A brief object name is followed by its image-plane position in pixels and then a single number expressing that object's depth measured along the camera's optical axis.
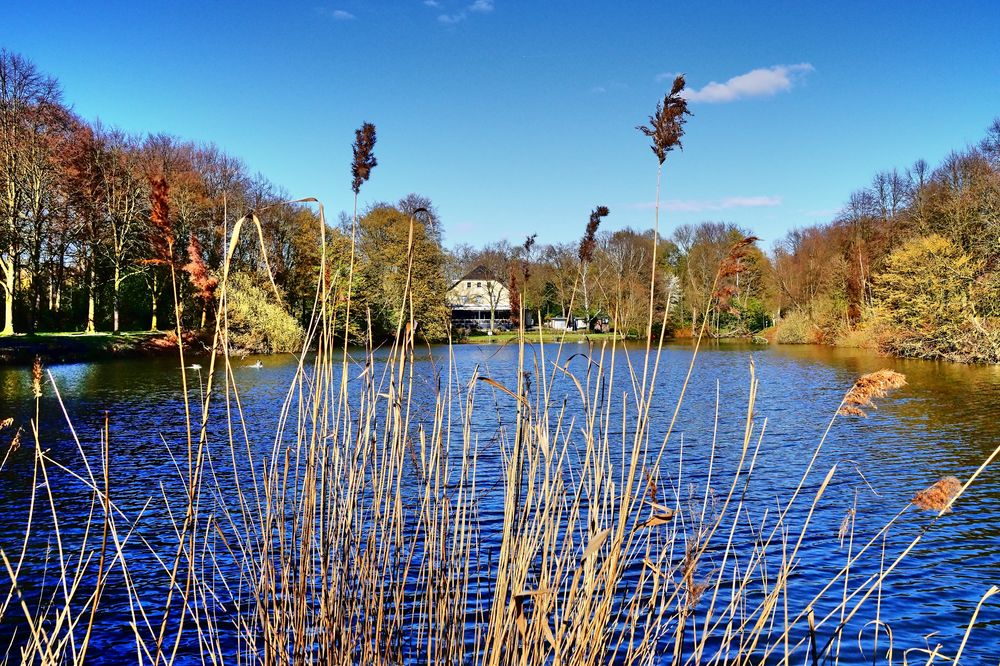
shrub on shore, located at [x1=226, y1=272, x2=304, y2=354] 38.53
